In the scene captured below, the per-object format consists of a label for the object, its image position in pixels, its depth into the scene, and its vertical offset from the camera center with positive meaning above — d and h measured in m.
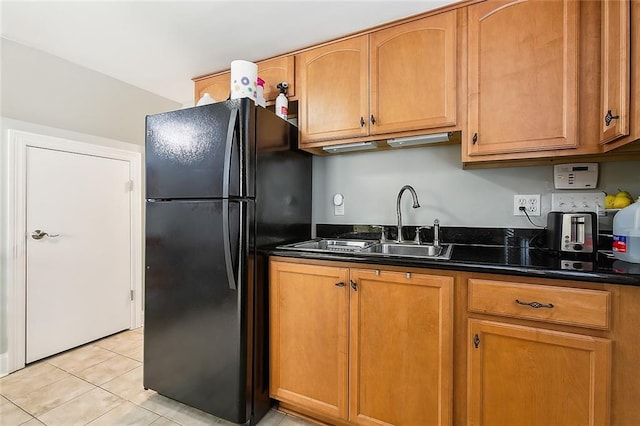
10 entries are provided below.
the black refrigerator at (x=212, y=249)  1.52 -0.22
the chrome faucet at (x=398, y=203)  1.80 +0.06
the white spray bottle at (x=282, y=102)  1.91 +0.72
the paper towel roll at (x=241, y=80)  1.74 +0.79
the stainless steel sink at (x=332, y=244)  1.77 -0.21
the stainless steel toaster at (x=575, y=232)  1.33 -0.09
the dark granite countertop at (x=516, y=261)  1.04 -0.20
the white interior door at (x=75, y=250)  2.18 -0.34
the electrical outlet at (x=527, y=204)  1.67 +0.06
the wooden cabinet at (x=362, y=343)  1.26 -0.63
